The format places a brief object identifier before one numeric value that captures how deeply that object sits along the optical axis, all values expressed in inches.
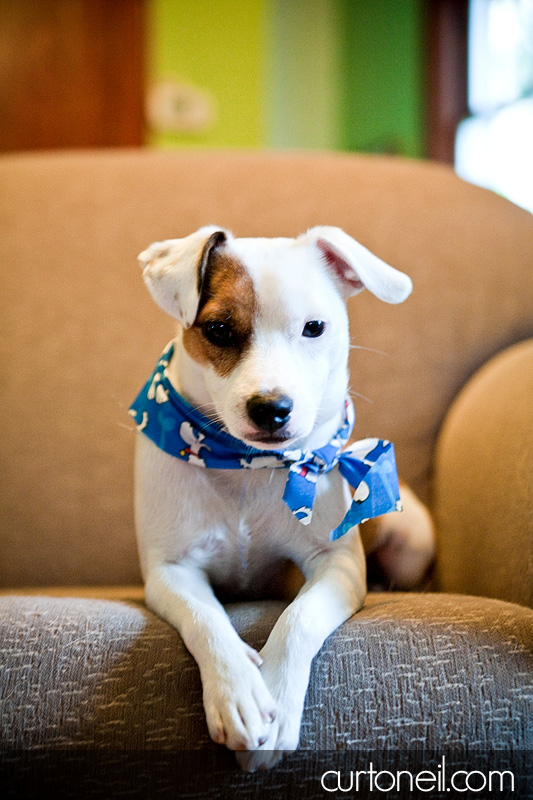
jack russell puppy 31.2
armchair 44.0
